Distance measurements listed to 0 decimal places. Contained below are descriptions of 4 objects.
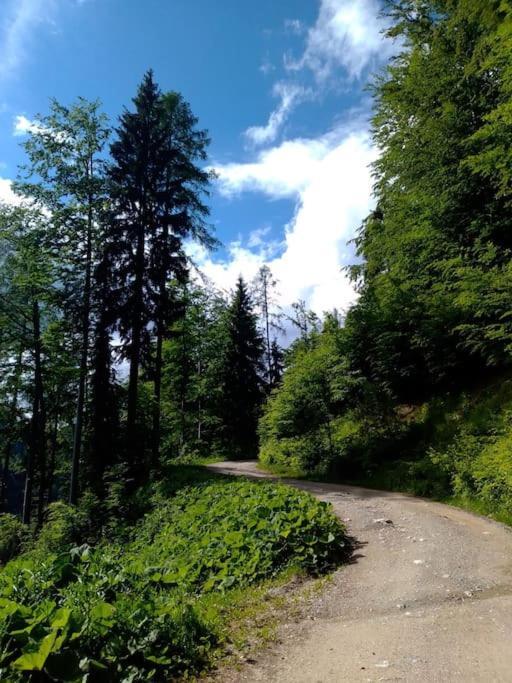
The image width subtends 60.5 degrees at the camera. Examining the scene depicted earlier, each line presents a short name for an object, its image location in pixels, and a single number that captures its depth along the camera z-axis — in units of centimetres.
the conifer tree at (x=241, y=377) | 3259
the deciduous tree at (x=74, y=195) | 1512
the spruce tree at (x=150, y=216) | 1714
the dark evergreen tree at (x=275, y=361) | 4166
